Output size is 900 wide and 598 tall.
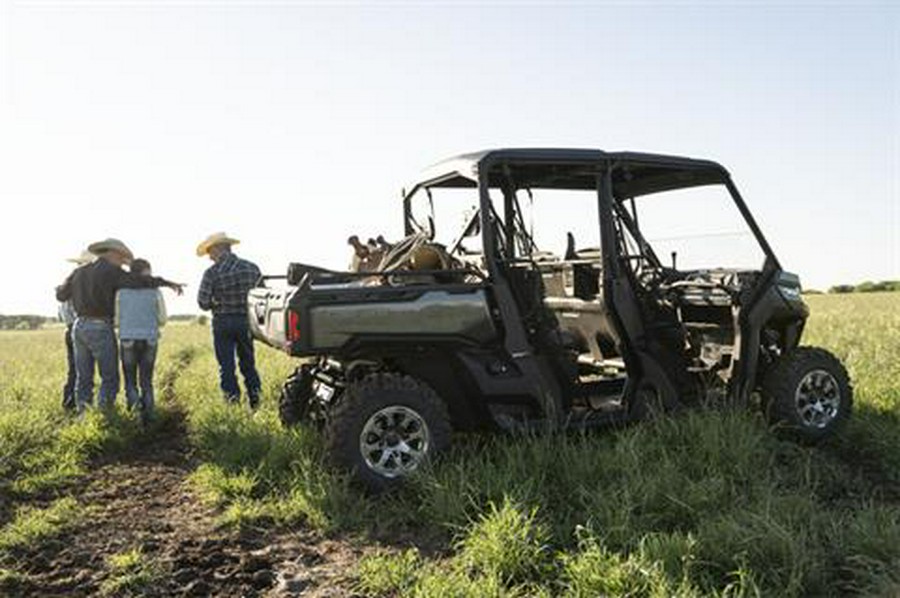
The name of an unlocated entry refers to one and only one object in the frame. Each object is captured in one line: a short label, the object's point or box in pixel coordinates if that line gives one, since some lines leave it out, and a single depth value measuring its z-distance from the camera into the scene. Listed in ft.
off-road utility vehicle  16.38
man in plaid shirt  26.61
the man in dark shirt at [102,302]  25.55
